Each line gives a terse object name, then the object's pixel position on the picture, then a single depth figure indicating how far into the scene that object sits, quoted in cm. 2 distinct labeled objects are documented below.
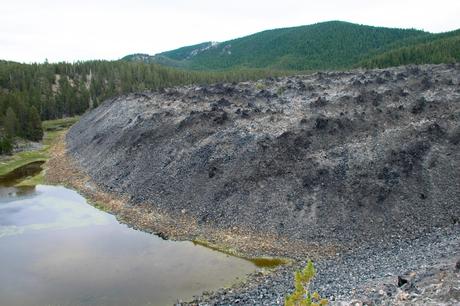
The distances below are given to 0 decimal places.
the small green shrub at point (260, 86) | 9578
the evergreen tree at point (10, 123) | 8606
